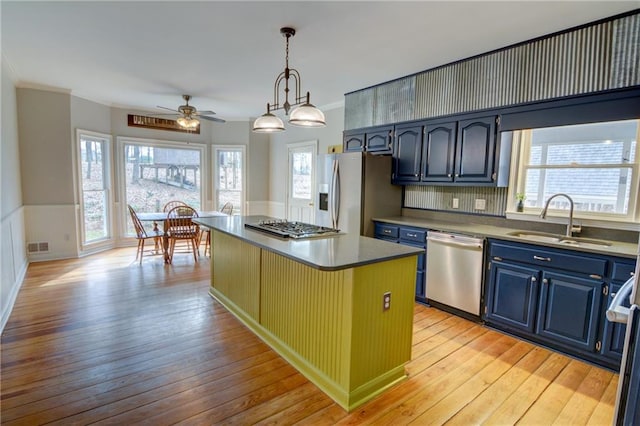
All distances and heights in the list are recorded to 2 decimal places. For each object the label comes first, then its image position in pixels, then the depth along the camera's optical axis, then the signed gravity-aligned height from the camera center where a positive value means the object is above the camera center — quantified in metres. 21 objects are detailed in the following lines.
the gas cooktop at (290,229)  2.57 -0.38
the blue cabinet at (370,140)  4.21 +0.65
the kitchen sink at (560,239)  2.64 -0.41
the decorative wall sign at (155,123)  6.05 +1.10
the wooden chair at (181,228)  4.95 -0.73
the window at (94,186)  5.32 -0.13
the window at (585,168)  2.72 +0.24
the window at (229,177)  6.97 +0.13
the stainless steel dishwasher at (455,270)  3.09 -0.80
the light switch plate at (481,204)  3.56 -0.15
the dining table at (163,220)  4.79 -0.61
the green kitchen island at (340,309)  1.94 -0.83
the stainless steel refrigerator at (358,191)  3.93 -0.06
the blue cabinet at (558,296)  2.35 -0.84
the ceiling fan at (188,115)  4.62 +0.97
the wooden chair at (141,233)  4.89 -0.82
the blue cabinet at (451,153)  3.21 +0.40
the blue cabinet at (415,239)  3.53 -0.58
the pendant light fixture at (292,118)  2.41 +0.53
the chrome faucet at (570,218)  2.85 -0.22
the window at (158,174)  6.09 +0.13
